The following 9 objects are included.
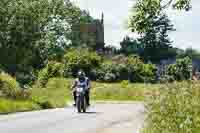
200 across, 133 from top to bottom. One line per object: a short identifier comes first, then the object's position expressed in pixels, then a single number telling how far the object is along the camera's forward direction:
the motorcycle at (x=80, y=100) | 31.88
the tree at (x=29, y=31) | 84.75
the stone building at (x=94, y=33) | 117.19
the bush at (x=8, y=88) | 36.72
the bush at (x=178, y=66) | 74.88
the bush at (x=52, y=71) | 72.12
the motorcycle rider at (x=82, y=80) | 32.44
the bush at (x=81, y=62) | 72.25
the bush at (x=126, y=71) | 72.75
